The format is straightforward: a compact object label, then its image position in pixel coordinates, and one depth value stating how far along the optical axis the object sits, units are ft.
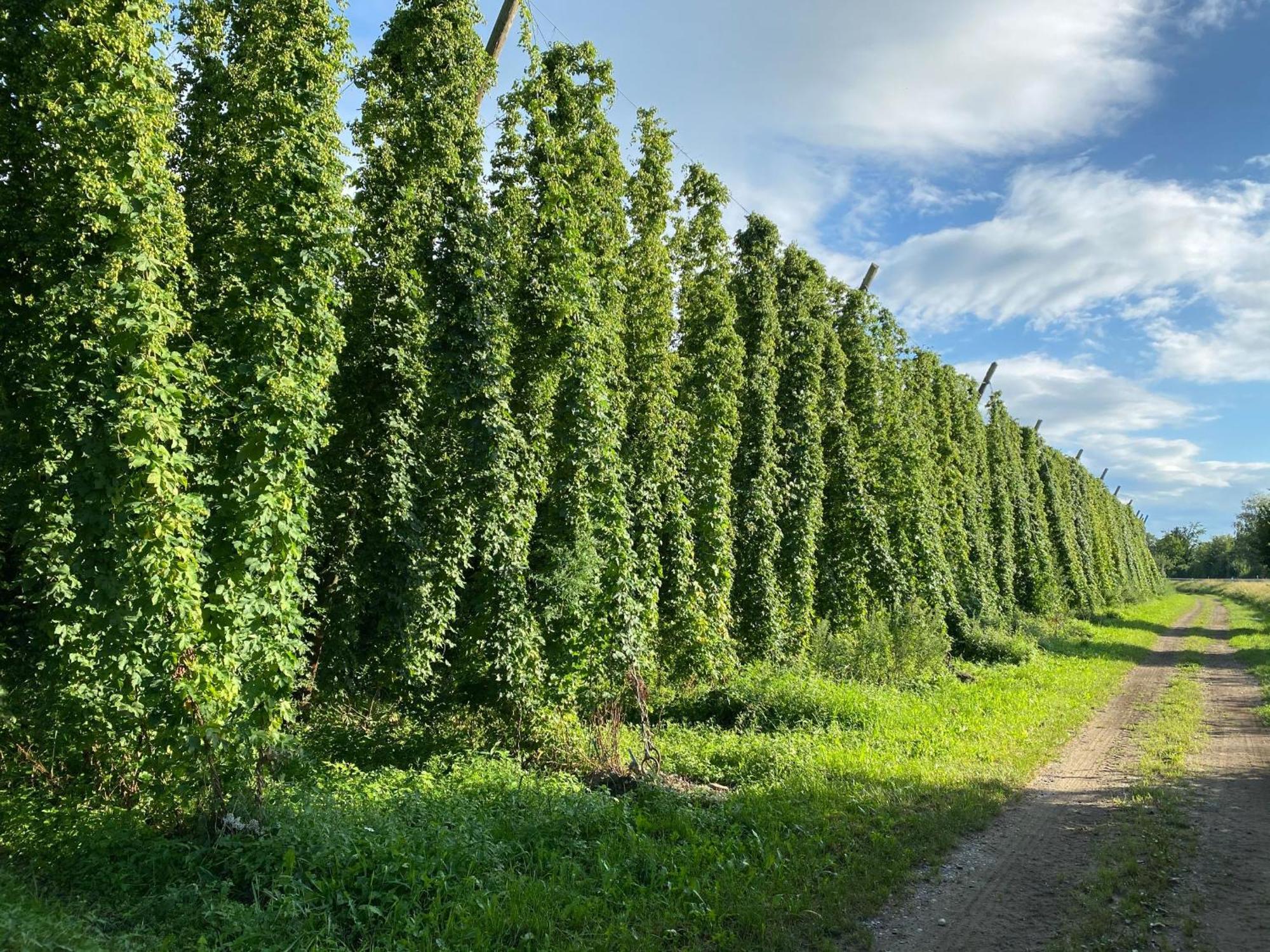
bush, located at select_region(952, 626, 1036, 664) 65.31
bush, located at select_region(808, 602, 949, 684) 52.01
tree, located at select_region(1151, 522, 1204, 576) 414.62
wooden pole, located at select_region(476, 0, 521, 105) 36.45
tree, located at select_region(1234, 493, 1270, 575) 131.34
